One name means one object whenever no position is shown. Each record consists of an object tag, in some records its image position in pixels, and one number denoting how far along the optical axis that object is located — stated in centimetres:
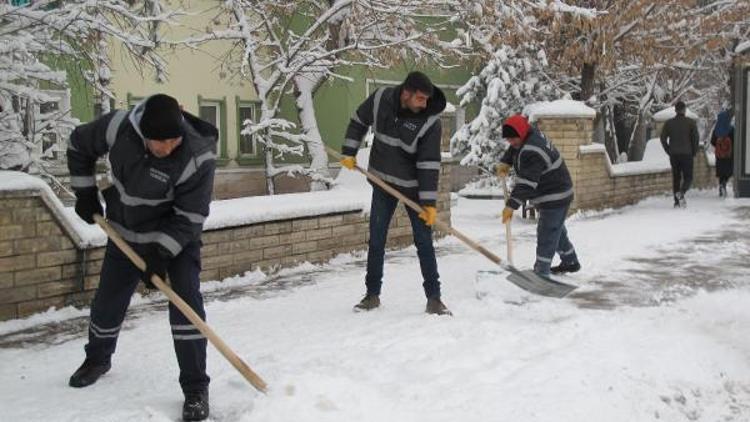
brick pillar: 1200
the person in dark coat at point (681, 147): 1316
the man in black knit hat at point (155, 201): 389
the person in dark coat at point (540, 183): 673
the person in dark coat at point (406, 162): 589
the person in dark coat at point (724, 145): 1450
